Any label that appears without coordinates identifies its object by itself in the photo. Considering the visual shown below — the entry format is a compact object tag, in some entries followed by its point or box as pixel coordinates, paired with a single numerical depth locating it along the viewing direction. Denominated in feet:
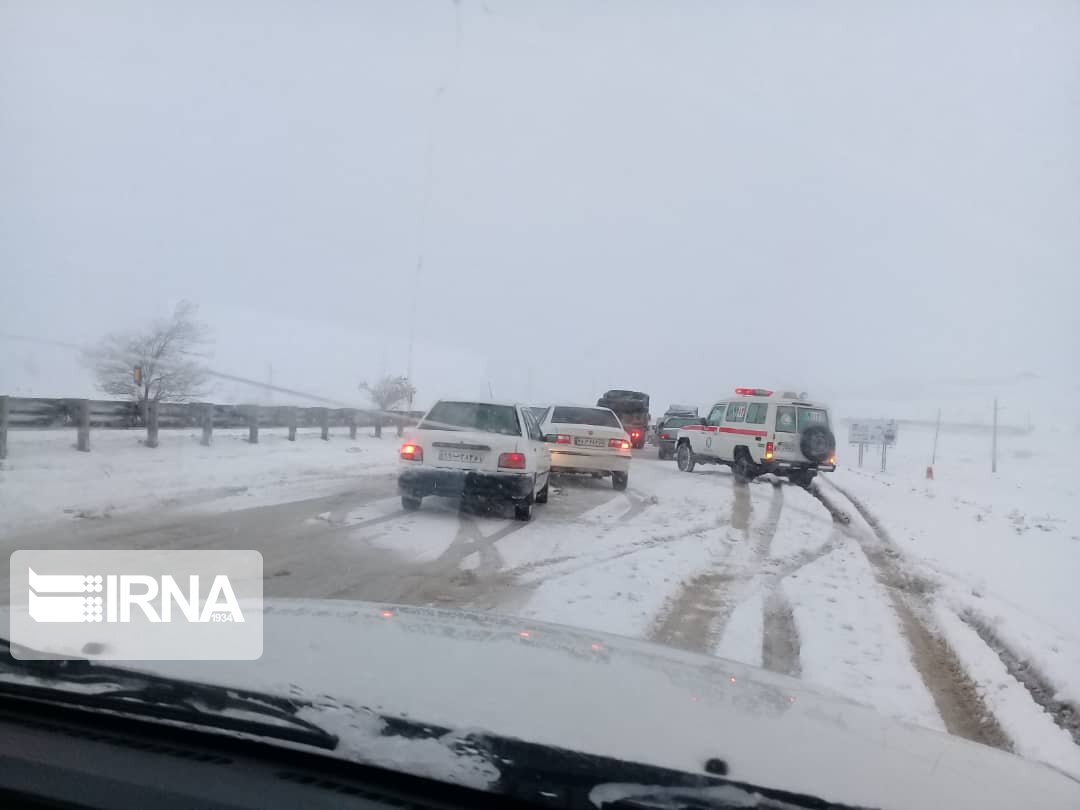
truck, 107.76
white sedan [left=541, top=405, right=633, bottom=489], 54.49
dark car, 93.50
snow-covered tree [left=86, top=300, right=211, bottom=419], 62.44
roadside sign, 79.66
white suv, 59.47
